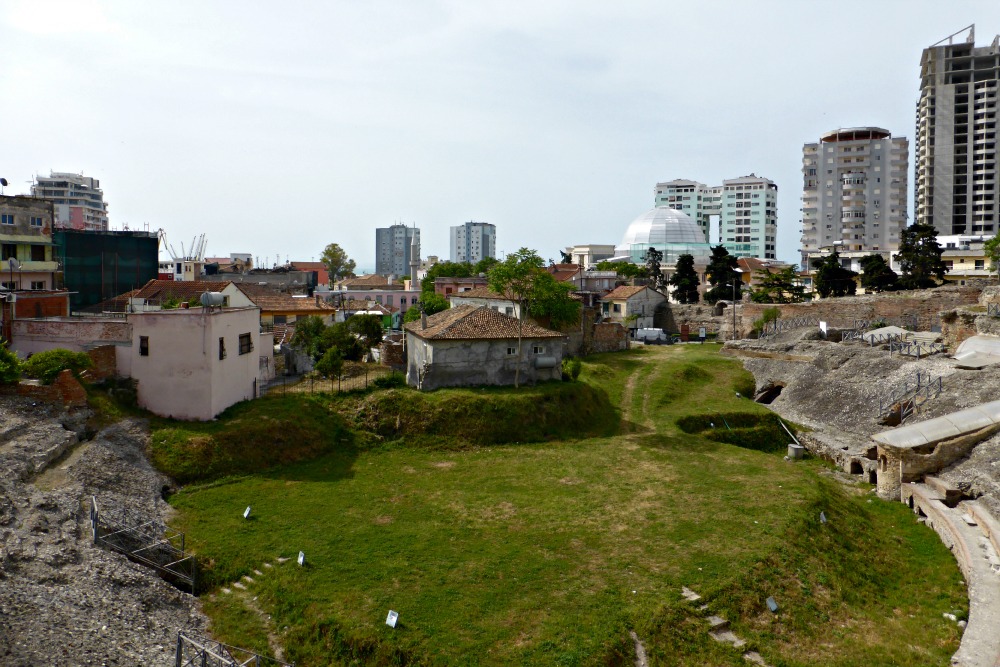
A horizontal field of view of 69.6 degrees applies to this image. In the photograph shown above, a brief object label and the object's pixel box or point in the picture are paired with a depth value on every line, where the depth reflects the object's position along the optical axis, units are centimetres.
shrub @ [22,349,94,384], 2419
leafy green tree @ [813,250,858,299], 6769
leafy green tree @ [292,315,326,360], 3616
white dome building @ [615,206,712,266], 12106
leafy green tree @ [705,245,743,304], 7244
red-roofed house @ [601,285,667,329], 6606
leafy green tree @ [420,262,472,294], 8006
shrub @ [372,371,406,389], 3123
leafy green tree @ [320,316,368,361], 3631
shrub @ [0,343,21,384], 2303
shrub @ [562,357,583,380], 3631
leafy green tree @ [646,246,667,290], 8456
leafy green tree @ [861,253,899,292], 6556
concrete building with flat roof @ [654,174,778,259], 14475
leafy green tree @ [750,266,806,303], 6919
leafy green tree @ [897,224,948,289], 6291
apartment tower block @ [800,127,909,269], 10844
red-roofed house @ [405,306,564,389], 3134
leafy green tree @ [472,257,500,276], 9333
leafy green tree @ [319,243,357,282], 11738
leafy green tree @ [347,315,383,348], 3941
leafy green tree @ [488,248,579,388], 3531
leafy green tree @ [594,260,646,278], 8826
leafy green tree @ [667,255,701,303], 7525
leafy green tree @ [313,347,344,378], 3047
